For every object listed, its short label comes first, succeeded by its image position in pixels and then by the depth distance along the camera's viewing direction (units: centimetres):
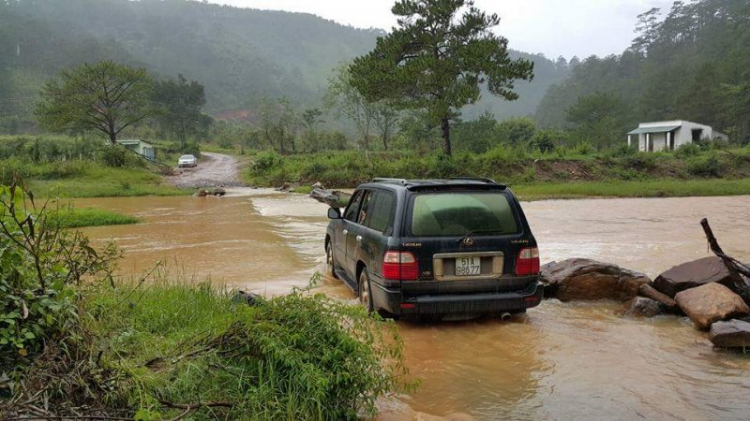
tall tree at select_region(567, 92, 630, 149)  6562
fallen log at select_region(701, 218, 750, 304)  624
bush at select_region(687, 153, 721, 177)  3356
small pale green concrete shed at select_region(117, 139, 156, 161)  5997
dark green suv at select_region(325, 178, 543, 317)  579
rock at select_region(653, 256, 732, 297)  660
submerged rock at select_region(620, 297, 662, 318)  662
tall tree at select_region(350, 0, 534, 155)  3142
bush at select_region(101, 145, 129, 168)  4022
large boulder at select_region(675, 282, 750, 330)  577
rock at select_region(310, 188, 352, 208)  2448
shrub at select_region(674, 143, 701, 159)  3606
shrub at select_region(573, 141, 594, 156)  3650
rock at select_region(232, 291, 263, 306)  560
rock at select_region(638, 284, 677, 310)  662
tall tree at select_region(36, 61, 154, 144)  5522
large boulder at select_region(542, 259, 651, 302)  735
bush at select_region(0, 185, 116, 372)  321
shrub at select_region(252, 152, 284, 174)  4262
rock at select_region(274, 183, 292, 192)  3480
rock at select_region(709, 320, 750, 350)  516
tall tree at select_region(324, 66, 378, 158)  5084
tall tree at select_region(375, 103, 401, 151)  5903
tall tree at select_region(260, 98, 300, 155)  6310
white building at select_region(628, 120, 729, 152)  5400
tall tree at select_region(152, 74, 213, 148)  8419
